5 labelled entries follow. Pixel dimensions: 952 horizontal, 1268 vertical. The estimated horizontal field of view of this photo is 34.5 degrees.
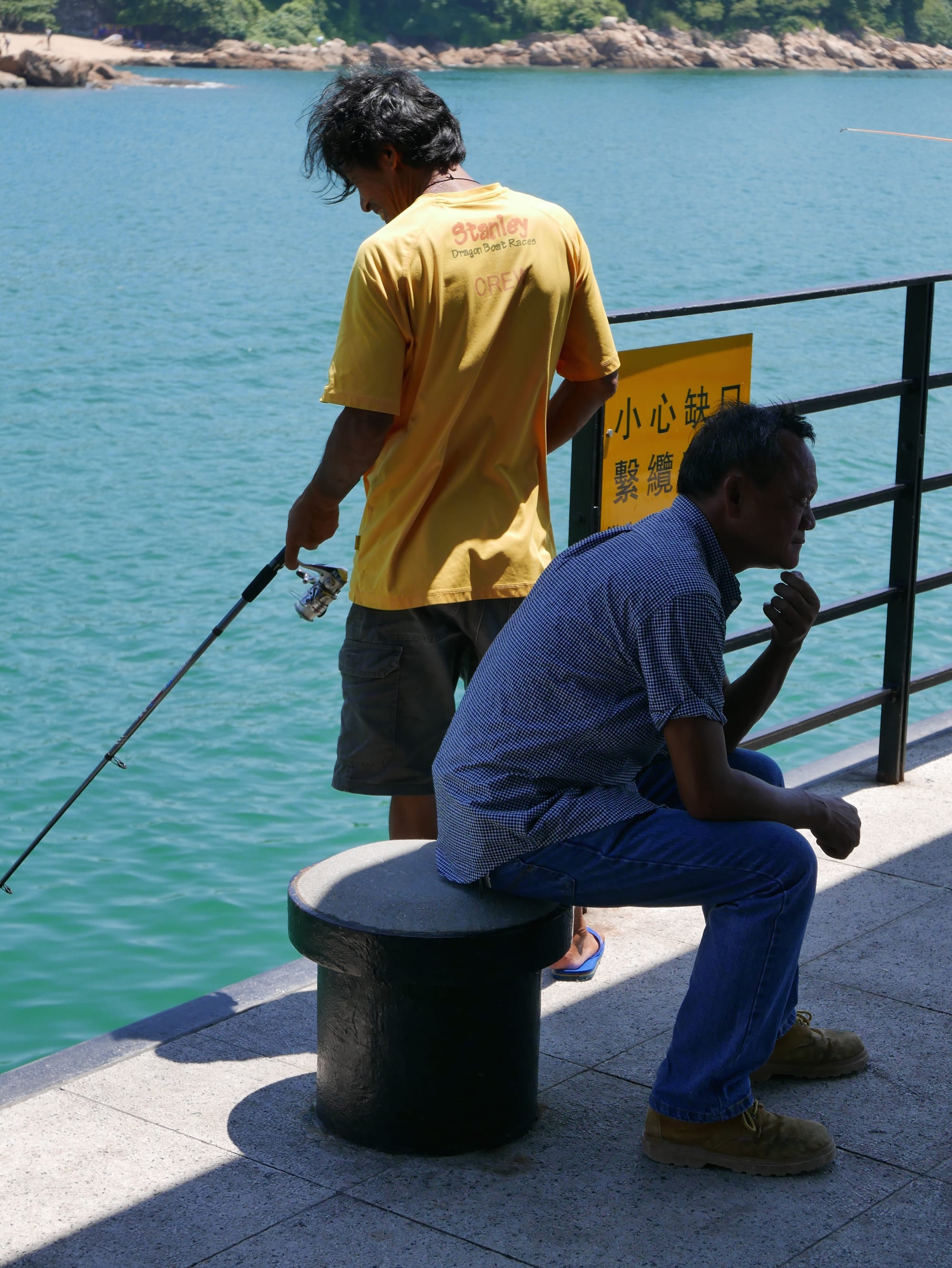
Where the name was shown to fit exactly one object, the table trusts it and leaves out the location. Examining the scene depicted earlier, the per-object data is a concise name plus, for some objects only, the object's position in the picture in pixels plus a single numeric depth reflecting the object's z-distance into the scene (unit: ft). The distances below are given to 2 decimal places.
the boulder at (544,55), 372.79
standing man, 9.08
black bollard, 7.97
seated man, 7.70
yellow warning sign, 11.42
